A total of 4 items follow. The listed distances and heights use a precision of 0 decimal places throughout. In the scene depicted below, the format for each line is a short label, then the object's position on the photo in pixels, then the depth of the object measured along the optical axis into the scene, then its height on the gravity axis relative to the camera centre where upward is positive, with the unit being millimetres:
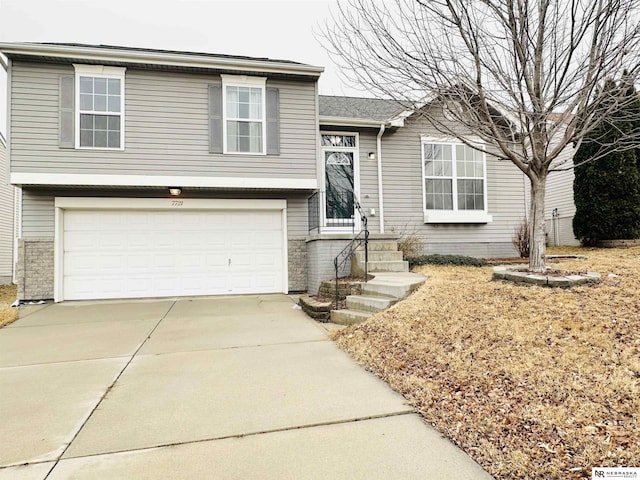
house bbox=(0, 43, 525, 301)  7691 +1763
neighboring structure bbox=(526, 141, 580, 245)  13305 +1589
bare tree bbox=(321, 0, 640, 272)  4750 +2670
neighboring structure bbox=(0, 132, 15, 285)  12586 +925
